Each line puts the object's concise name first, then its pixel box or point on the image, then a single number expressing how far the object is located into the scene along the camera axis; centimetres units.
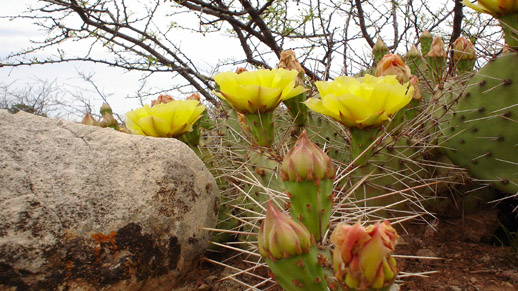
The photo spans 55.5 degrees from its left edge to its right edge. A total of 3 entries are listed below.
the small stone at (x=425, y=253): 50
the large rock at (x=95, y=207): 36
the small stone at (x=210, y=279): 48
